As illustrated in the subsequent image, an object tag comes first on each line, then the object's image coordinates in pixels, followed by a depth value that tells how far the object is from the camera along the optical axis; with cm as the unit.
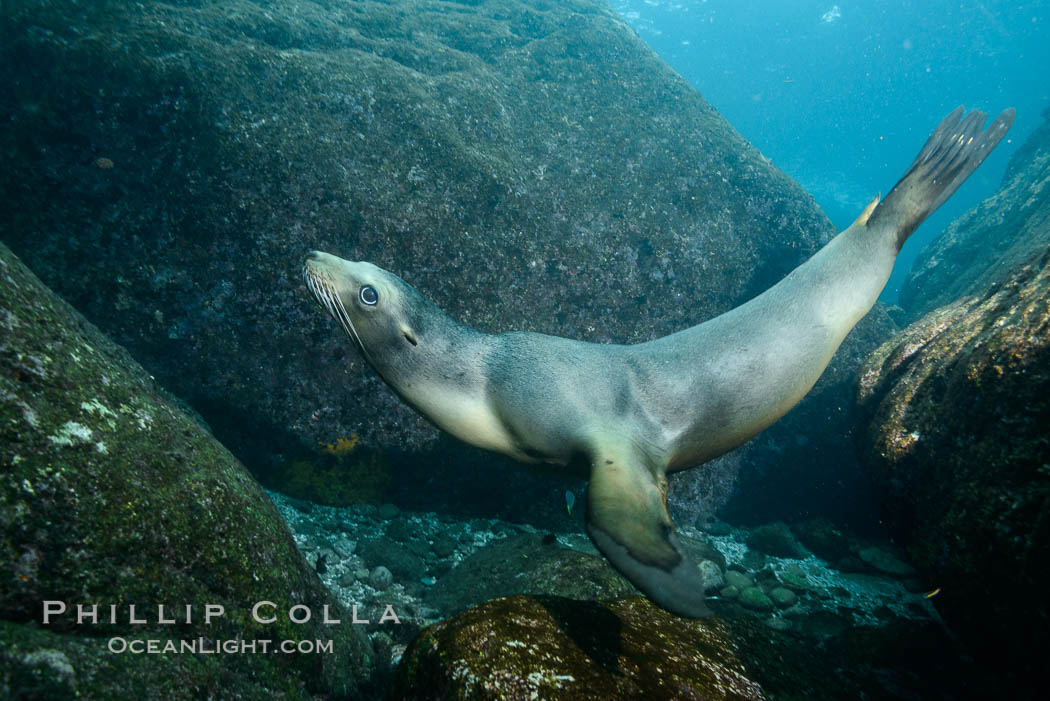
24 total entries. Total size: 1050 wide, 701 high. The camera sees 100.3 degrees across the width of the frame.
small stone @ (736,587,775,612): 354
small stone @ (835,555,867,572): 405
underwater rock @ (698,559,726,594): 378
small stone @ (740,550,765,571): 417
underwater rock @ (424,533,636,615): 274
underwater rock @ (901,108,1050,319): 549
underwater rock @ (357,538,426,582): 344
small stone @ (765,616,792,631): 320
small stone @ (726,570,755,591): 383
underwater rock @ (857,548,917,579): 386
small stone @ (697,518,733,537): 466
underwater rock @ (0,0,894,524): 365
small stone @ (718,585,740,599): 372
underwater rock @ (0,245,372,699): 115
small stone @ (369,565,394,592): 328
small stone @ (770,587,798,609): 358
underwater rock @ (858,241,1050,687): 193
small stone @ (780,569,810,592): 383
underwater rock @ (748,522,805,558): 440
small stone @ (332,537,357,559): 346
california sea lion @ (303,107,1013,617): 255
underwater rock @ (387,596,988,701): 135
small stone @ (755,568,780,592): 386
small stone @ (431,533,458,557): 379
